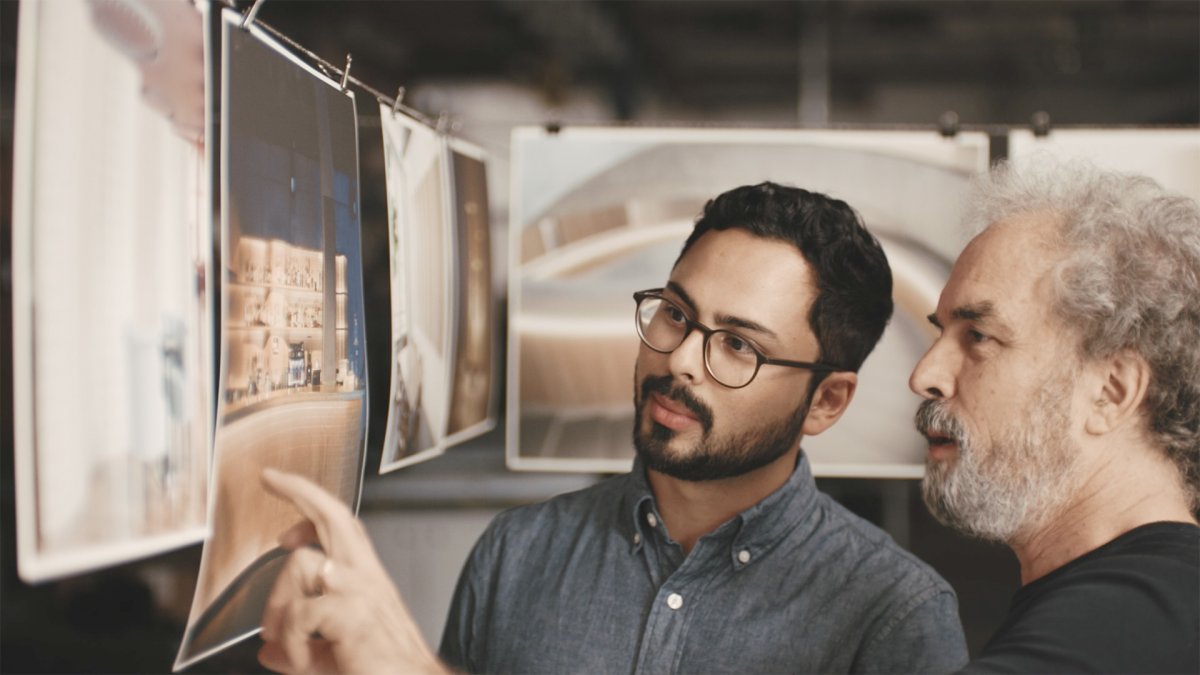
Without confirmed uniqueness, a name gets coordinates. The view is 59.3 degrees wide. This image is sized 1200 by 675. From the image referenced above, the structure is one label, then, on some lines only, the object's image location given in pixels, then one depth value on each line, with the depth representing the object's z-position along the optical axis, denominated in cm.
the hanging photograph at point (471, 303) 174
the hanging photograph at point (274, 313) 99
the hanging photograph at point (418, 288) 140
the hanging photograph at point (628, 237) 196
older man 122
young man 137
